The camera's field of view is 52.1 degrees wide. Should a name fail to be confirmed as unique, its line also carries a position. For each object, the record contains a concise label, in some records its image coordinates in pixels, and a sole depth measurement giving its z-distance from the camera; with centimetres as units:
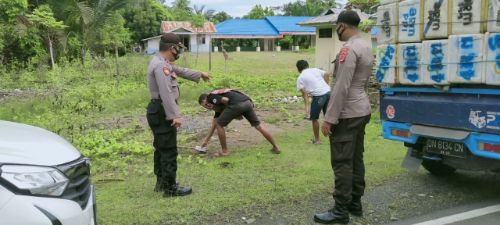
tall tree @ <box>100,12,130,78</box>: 2434
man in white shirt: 857
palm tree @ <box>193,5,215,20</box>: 6512
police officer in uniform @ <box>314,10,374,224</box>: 457
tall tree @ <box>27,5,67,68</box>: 1748
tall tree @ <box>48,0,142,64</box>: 2181
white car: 268
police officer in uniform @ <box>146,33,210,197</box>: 537
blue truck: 492
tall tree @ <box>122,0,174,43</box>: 5547
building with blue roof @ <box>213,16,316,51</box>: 6259
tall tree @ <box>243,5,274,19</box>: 8106
